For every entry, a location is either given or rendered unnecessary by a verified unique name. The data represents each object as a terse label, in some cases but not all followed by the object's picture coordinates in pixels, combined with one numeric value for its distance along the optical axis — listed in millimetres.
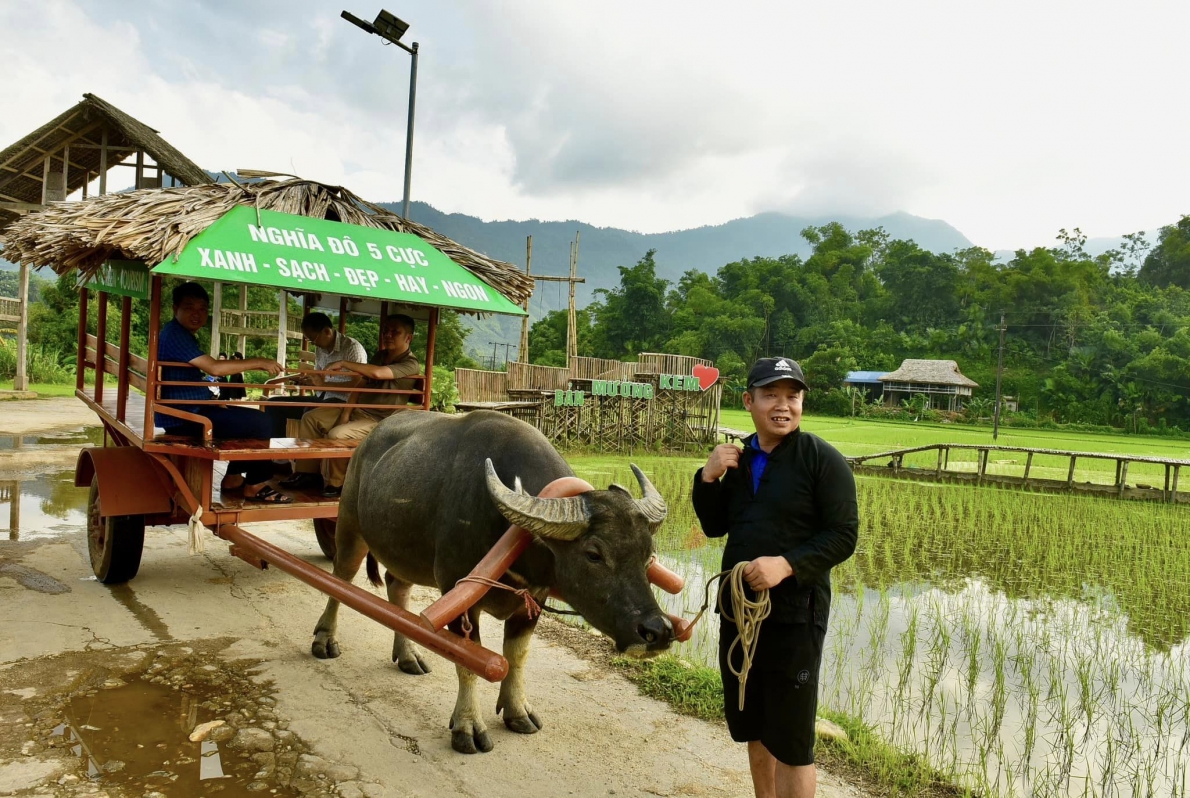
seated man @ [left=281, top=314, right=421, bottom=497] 5031
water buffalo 2695
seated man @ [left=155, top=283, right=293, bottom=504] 4594
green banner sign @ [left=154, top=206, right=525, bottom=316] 4266
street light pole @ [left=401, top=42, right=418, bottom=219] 8734
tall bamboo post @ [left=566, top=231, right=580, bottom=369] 29141
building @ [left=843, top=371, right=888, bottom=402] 43750
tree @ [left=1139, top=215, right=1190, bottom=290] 50906
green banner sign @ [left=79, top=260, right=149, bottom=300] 5027
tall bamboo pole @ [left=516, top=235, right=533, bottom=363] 26562
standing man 2338
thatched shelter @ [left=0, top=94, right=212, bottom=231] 15500
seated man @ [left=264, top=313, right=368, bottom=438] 5516
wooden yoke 2713
